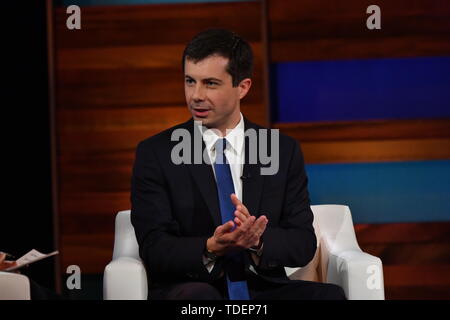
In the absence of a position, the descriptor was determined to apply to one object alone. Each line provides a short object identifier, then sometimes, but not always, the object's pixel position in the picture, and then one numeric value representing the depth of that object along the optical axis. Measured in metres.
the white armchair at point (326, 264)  5.53
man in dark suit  5.63
